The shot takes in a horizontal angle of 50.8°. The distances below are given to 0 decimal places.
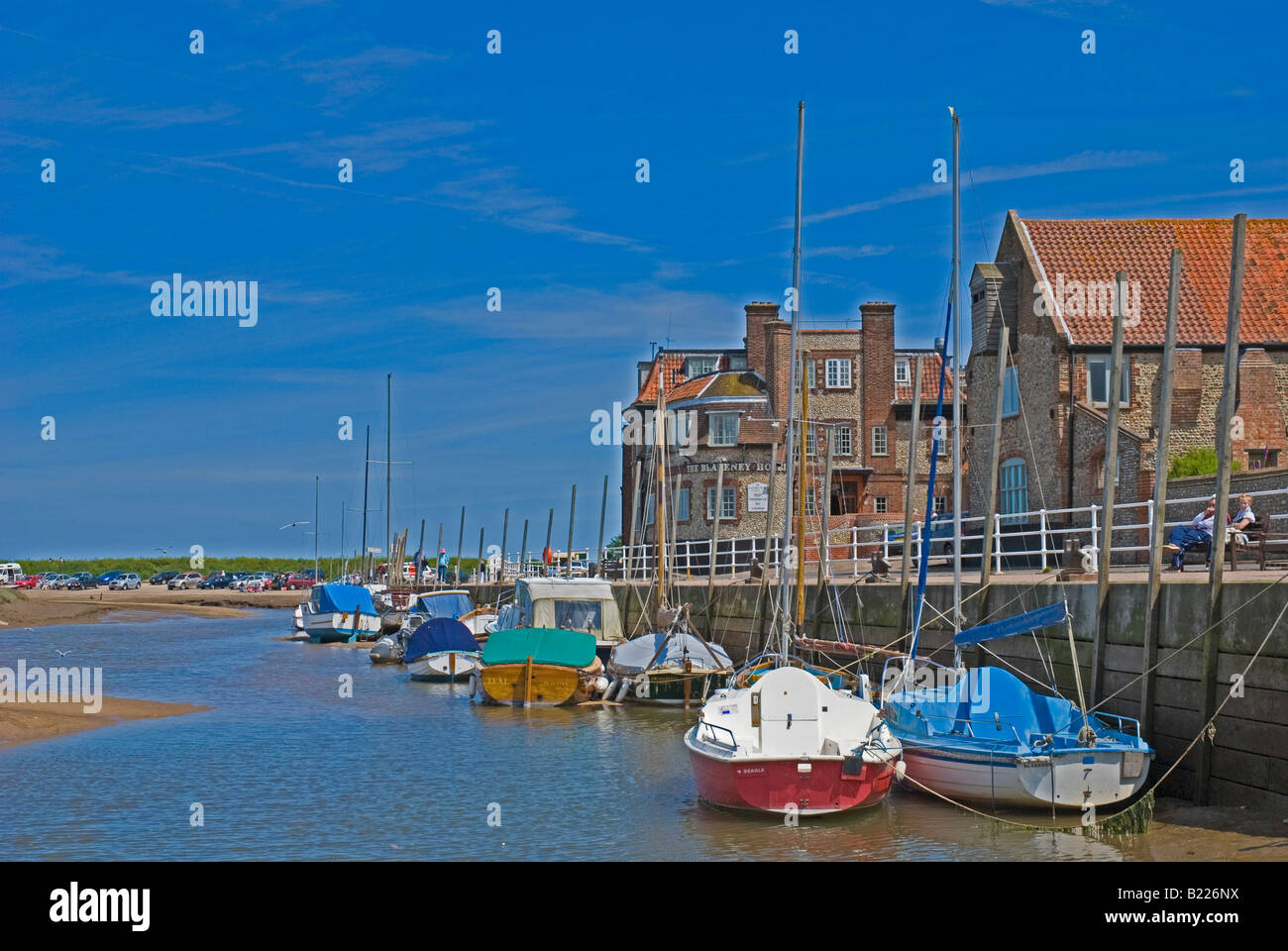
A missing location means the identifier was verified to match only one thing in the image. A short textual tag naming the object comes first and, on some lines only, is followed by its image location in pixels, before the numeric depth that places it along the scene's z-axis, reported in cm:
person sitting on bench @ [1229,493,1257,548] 2222
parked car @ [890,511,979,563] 3875
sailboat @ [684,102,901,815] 1773
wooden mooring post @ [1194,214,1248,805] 1619
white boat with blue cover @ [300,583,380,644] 6081
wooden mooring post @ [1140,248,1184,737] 1744
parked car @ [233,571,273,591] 11852
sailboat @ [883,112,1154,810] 1628
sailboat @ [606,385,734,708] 3170
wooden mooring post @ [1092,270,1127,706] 1869
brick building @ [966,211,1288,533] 3747
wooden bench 1997
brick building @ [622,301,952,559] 6188
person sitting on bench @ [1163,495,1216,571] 2273
